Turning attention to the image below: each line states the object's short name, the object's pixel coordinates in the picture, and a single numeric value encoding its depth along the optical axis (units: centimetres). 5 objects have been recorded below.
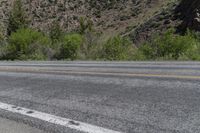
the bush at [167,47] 2036
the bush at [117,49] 2421
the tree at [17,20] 5606
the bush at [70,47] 2745
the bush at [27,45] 3230
